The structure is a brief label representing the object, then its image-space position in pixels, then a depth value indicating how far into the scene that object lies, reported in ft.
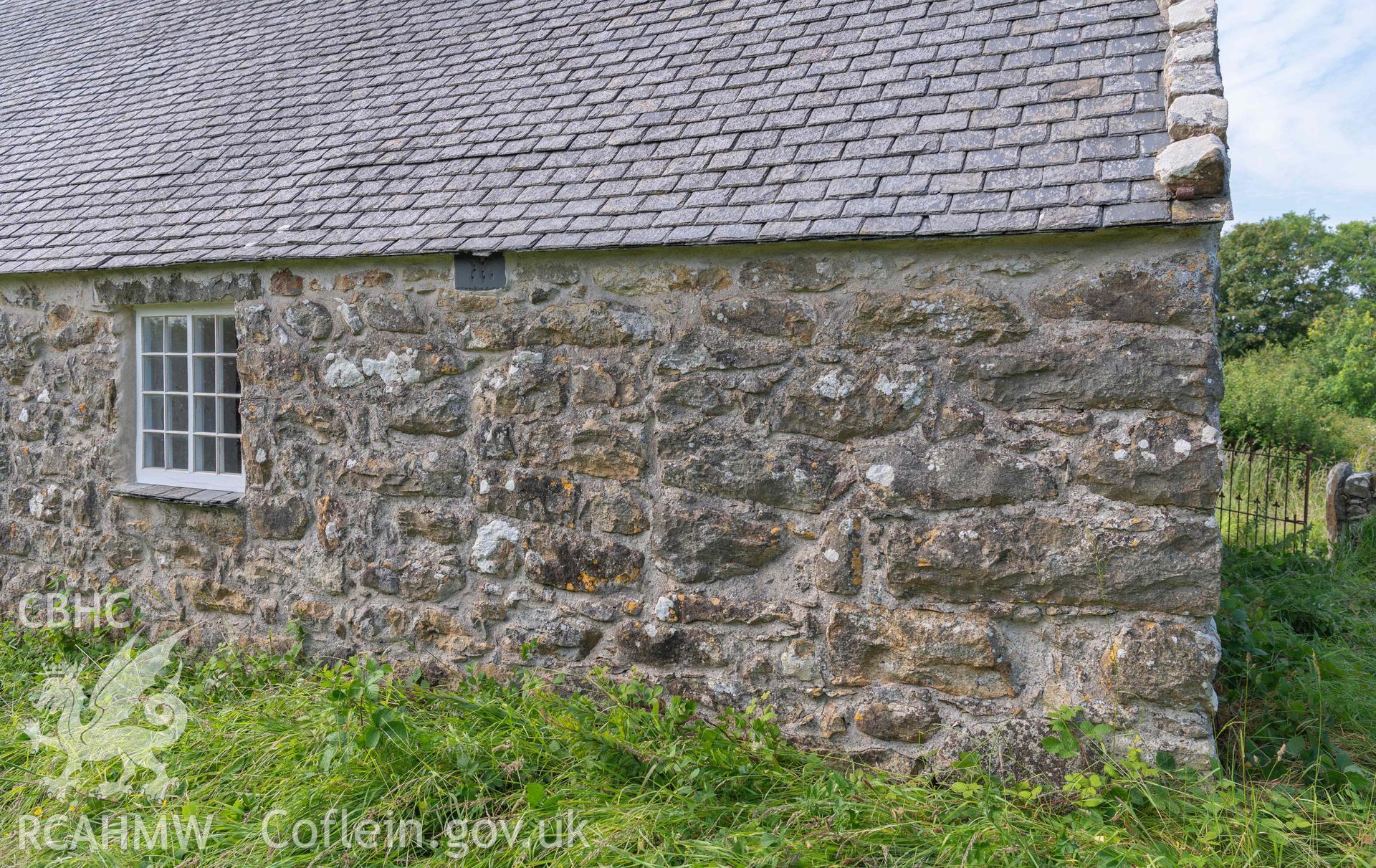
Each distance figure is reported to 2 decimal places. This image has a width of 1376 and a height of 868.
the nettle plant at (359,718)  12.28
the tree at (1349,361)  62.08
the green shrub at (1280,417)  42.47
